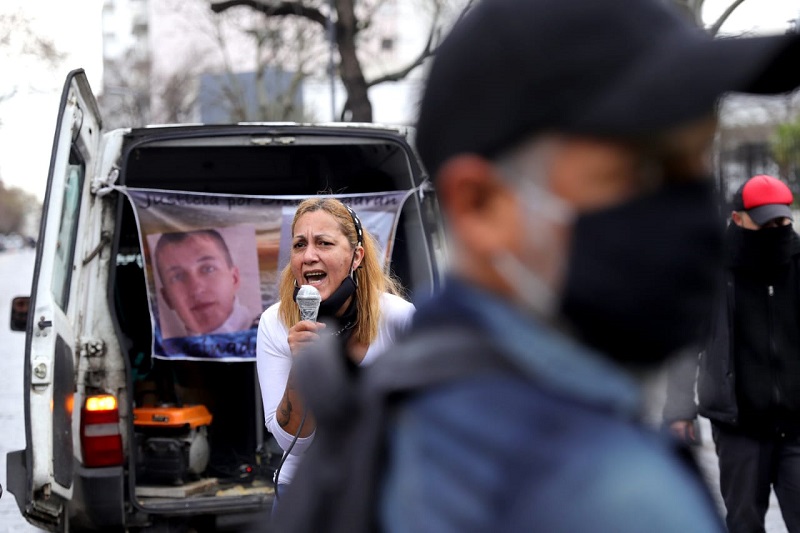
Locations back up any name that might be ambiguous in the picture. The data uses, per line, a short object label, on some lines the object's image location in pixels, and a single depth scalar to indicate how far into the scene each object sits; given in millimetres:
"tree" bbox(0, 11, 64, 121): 22047
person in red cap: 4797
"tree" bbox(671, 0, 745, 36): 11393
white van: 4922
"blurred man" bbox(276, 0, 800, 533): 1005
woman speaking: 3283
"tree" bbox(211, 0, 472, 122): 18406
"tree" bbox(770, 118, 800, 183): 14607
